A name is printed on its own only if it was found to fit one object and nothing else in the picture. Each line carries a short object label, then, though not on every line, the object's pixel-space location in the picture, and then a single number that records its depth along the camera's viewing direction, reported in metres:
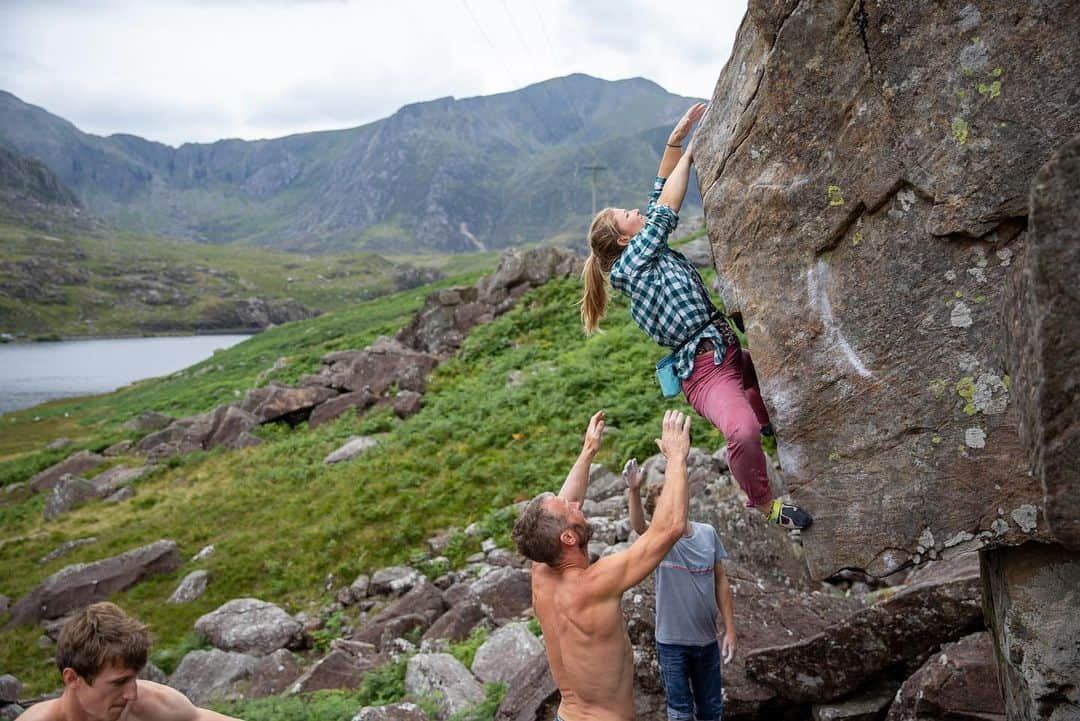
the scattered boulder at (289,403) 29.19
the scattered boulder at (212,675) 12.75
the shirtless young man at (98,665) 5.15
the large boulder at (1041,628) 4.87
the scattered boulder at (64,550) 21.86
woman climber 5.77
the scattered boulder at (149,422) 36.53
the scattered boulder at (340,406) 28.12
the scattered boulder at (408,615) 12.81
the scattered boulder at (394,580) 14.92
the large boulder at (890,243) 4.74
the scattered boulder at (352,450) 22.94
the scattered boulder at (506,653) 10.05
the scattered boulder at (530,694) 7.79
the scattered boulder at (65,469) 31.22
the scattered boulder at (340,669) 11.31
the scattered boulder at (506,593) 12.37
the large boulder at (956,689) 5.96
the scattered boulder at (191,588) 17.17
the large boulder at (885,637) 6.53
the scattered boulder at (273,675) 12.12
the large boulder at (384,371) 28.08
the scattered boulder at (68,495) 26.39
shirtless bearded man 5.23
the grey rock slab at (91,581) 17.80
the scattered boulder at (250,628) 14.12
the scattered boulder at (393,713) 8.62
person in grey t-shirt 6.56
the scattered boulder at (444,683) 9.41
